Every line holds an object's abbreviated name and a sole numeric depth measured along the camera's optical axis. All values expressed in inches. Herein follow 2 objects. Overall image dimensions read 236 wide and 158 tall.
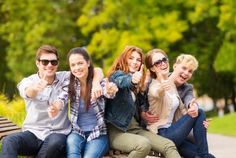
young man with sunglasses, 264.9
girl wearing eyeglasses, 289.8
